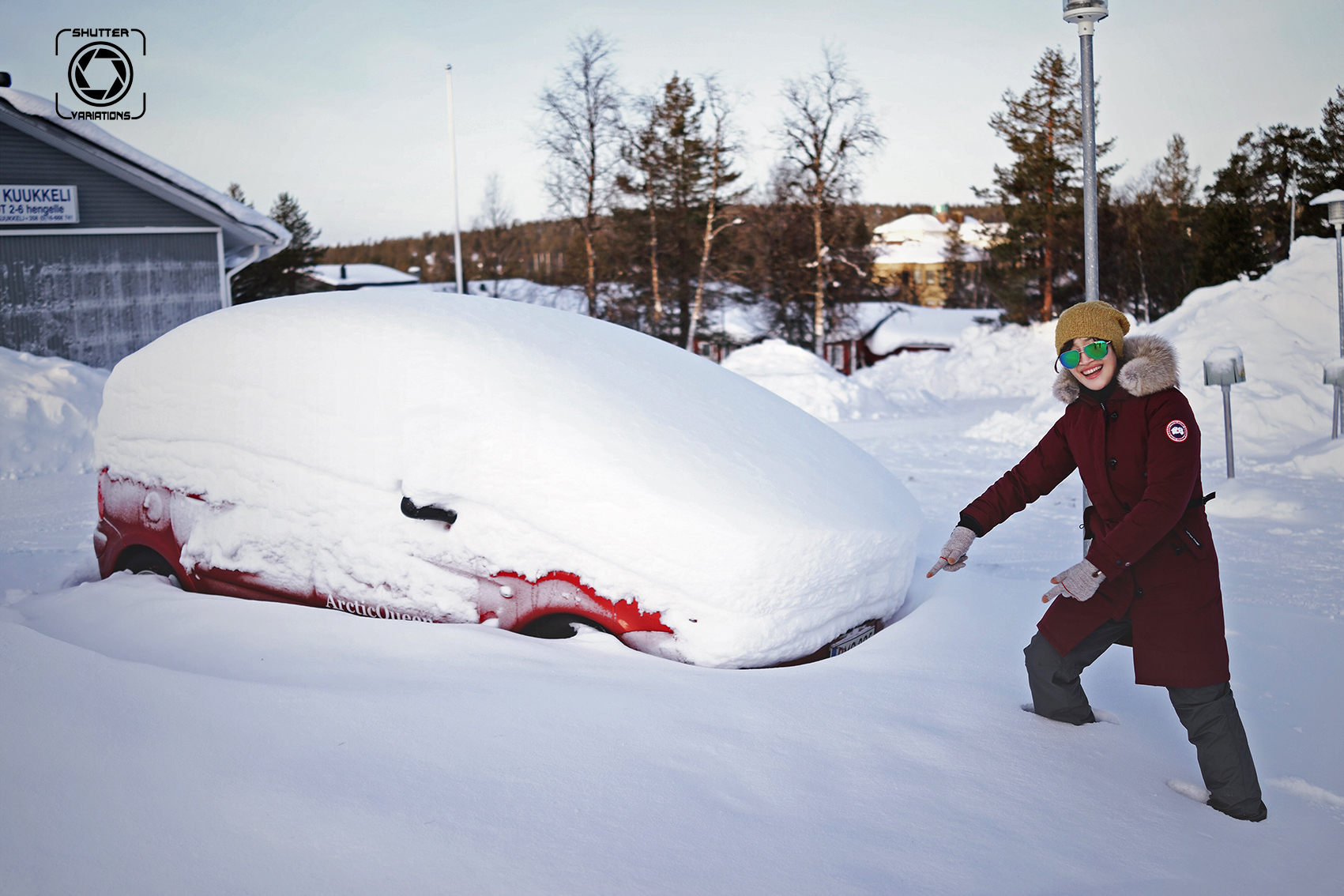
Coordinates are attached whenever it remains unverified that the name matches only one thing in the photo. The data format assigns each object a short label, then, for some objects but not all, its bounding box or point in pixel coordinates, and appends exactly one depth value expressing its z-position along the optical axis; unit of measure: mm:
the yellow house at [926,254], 65312
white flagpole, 23162
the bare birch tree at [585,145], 24797
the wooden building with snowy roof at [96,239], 13719
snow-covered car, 3002
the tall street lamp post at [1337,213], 10242
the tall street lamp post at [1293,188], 32625
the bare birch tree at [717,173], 26109
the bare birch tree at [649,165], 26297
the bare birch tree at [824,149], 25312
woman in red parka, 2508
